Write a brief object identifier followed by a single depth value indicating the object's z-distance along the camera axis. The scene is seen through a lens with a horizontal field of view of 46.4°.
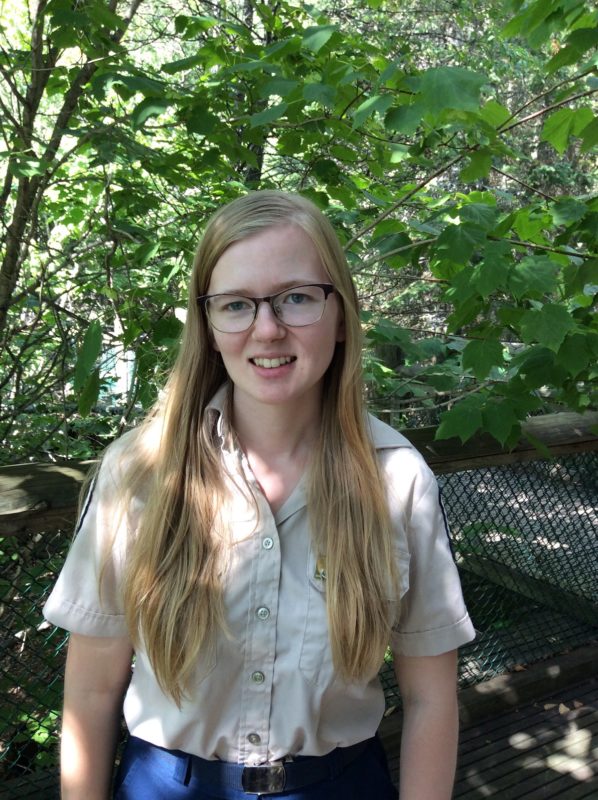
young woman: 1.18
